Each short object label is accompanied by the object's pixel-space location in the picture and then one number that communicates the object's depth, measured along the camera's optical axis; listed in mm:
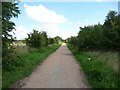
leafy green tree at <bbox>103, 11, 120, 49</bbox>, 8318
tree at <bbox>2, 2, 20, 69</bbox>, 4681
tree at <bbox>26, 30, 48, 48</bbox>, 13704
